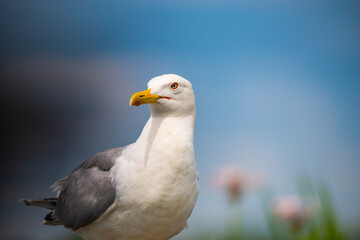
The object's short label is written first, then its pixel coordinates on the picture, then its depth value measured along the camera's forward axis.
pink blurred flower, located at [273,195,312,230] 4.04
